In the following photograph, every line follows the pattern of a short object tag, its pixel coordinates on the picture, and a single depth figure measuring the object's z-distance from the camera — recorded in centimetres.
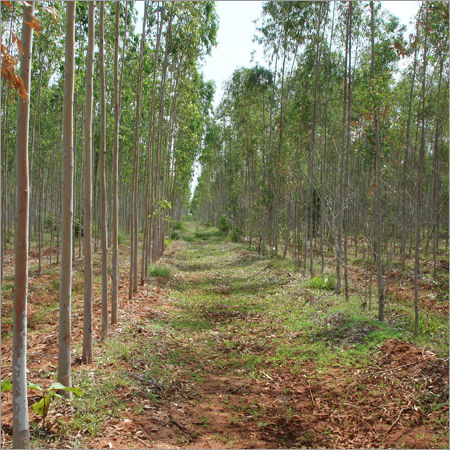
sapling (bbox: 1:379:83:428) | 385
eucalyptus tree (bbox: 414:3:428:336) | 650
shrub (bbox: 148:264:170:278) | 1407
